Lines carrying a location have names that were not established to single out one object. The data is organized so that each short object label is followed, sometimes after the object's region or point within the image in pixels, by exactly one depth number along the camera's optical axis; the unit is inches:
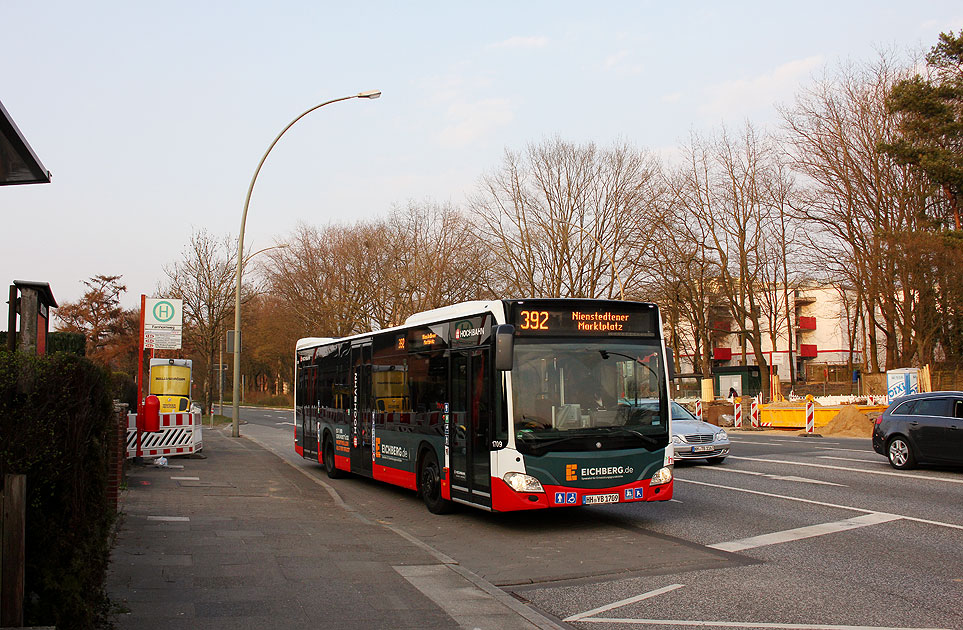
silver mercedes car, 727.1
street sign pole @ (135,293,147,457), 609.4
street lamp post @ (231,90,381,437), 1104.8
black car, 616.7
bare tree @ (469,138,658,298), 1883.6
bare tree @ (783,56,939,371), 1483.8
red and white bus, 406.0
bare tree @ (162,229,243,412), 1939.0
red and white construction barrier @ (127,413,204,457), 690.2
